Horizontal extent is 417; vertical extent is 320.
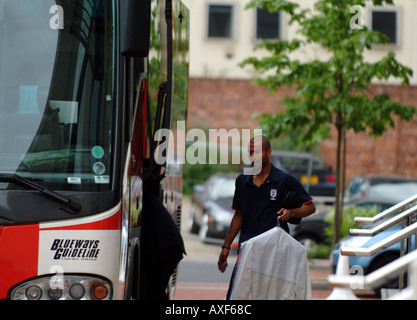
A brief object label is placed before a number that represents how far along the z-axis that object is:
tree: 28.23
